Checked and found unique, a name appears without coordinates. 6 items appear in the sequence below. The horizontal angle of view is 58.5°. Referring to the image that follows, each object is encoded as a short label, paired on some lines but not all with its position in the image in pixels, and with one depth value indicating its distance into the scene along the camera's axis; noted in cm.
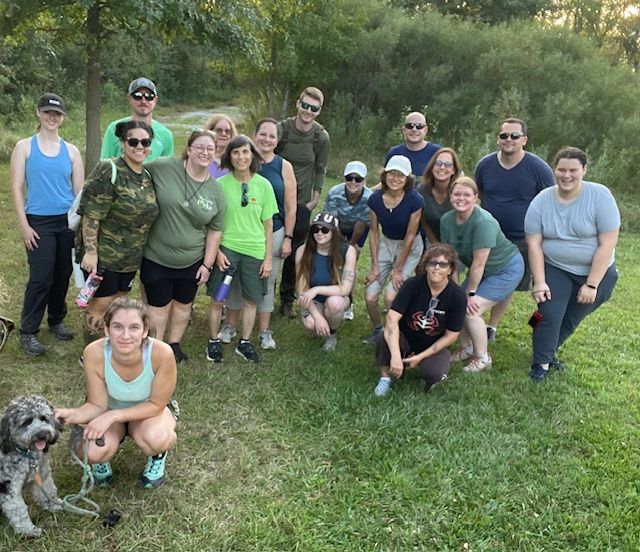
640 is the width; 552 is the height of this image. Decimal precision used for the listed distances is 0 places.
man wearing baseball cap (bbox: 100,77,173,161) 432
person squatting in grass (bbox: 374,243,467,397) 405
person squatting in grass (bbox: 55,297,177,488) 281
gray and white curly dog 250
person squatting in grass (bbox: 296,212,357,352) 476
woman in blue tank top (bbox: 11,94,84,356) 413
